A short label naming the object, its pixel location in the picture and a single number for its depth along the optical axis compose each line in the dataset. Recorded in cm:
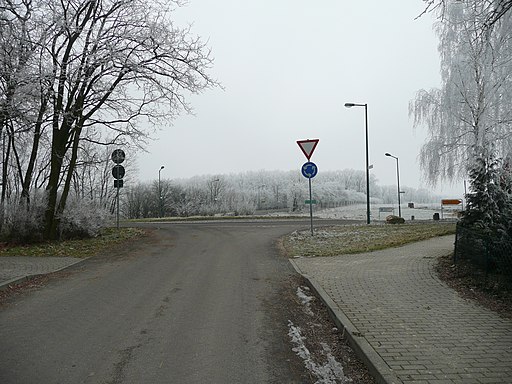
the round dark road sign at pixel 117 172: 1737
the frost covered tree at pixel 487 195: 802
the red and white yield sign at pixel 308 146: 1441
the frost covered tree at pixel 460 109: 1125
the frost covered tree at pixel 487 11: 500
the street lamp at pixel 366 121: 2627
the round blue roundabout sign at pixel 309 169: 1452
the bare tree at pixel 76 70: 1315
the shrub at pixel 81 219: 1456
